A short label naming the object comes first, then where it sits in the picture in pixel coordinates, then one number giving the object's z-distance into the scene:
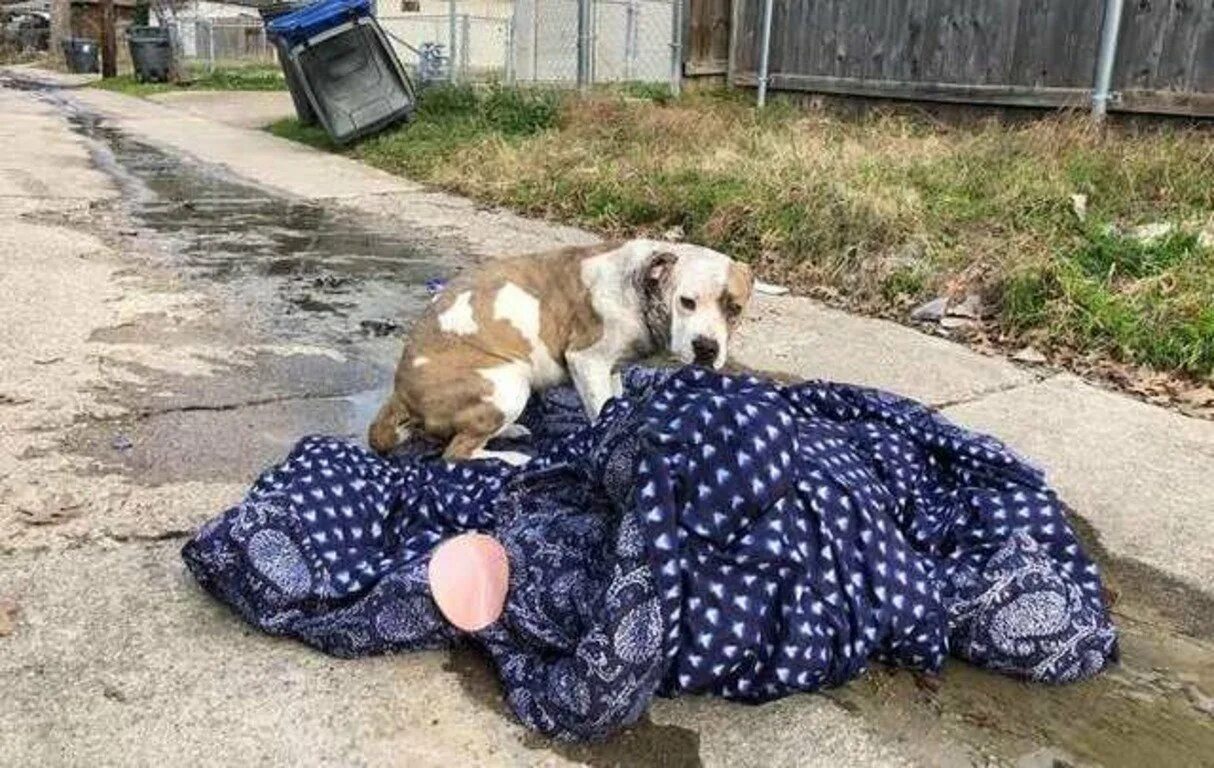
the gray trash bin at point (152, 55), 26.88
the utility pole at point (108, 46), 28.59
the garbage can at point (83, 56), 36.28
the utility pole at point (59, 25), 40.69
